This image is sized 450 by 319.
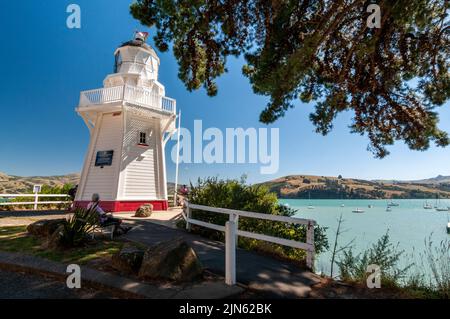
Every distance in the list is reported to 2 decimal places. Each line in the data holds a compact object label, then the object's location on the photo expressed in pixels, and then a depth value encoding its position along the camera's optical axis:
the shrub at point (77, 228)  6.30
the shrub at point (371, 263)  4.75
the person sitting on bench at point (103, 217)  7.64
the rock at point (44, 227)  7.51
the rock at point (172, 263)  4.46
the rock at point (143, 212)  14.52
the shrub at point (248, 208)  8.65
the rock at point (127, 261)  4.80
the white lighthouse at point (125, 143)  16.81
